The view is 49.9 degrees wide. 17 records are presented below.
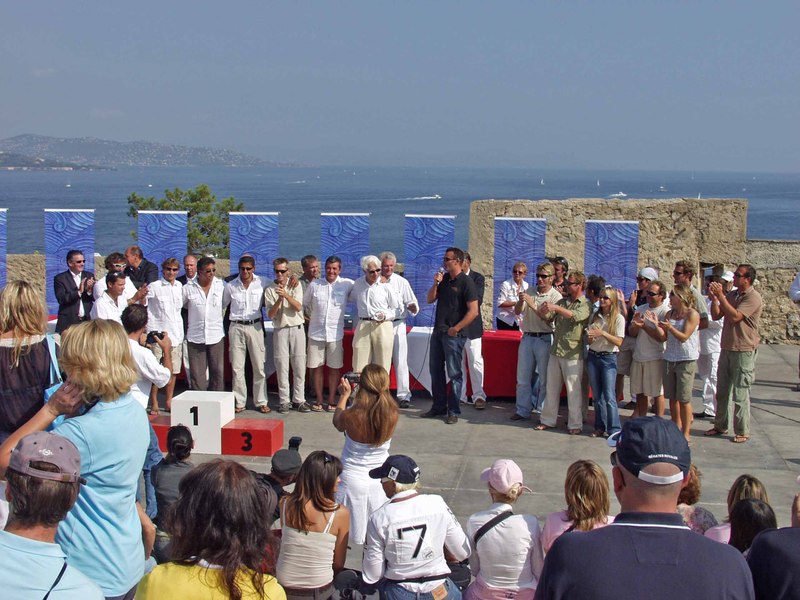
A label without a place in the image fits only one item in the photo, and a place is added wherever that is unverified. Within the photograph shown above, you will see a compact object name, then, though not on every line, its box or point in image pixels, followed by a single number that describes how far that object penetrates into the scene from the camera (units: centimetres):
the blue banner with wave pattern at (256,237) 1216
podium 851
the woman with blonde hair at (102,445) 361
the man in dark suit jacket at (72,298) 979
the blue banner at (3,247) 1256
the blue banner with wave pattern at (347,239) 1228
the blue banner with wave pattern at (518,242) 1280
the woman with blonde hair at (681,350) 858
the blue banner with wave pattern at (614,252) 1209
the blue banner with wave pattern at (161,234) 1222
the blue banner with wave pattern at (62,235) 1264
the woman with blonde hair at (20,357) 448
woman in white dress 554
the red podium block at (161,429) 852
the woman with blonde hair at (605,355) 891
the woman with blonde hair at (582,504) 423
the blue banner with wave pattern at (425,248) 1288
